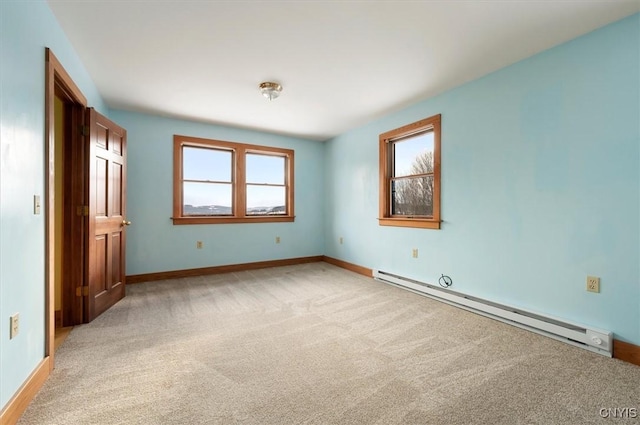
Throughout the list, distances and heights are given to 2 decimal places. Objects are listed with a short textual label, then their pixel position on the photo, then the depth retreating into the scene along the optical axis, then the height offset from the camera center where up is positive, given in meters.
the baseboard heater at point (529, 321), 2.11 -0.93
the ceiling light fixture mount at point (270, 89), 3.09 +1.38
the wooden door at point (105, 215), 2.71 -0.01
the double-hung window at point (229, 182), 4.50 +0.54
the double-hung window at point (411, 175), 3.48 +0.53
